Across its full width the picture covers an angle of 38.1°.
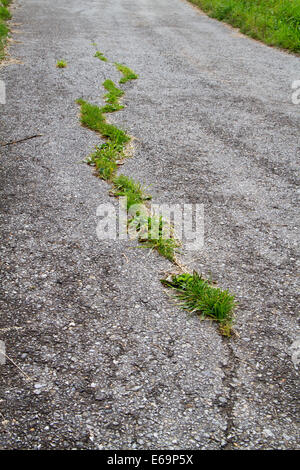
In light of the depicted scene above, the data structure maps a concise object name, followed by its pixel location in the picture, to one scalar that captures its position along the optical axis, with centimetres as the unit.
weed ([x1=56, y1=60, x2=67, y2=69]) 781
